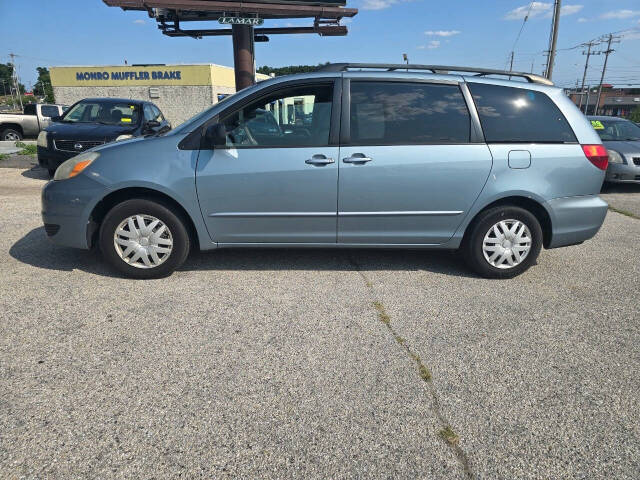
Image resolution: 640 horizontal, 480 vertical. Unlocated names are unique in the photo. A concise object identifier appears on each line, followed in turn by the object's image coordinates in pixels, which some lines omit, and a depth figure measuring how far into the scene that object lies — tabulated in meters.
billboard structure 11.48
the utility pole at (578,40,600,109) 63.84
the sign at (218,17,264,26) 11.42
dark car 8.09
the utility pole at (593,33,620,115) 62.34
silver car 8.85
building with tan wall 31.55
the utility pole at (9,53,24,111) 81.10
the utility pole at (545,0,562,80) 17.16
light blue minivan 3.70
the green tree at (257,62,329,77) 73.44
